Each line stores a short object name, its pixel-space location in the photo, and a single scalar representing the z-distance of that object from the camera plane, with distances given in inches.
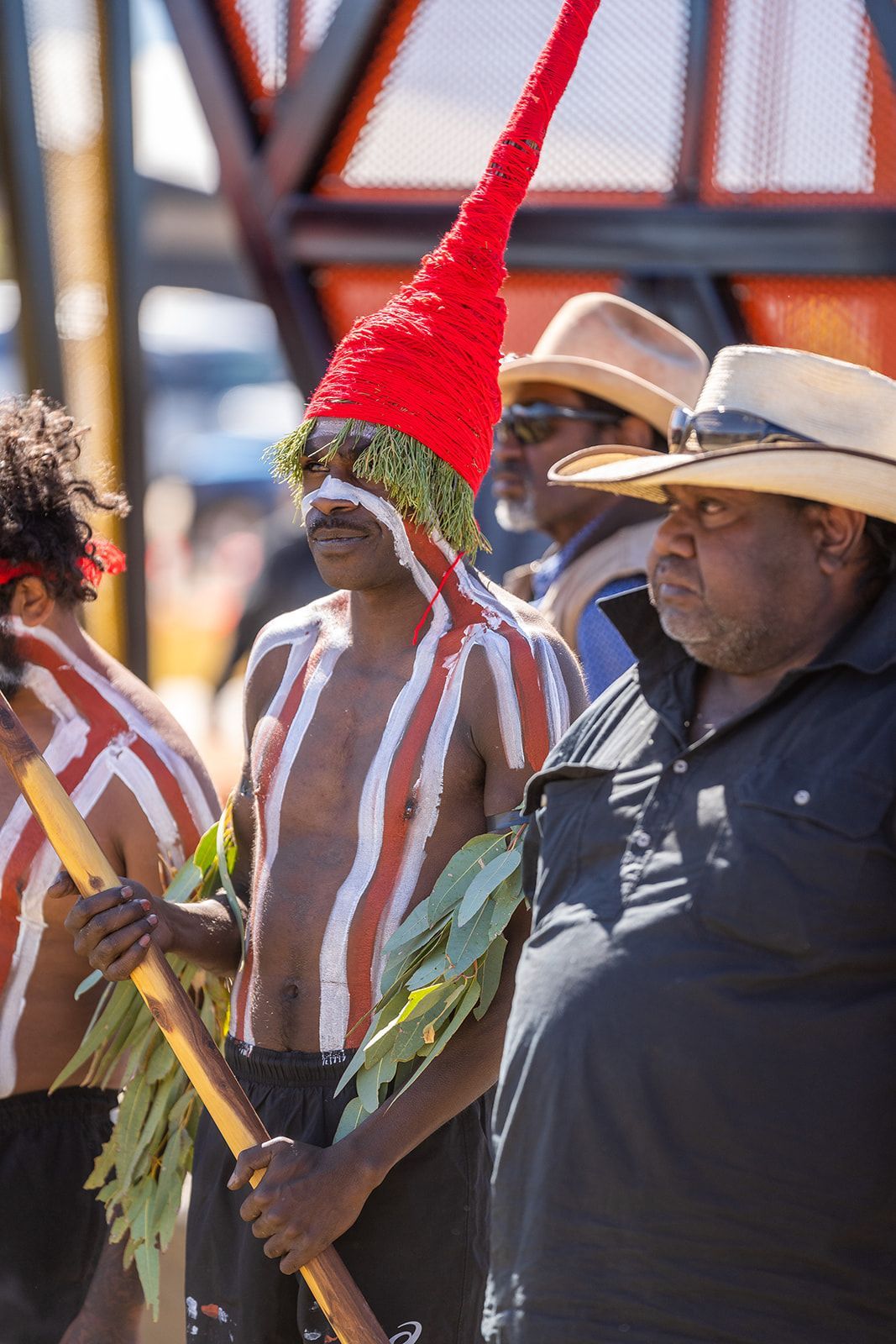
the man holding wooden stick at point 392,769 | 209.9
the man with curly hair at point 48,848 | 240.8
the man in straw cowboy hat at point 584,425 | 312.5
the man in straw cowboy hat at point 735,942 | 150.2
